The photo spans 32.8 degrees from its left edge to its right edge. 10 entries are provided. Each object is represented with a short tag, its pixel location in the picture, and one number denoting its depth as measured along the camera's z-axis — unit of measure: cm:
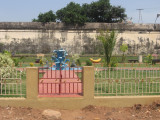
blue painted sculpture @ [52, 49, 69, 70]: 1152
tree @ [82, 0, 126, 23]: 2161
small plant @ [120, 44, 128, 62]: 1596
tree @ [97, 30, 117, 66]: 1134
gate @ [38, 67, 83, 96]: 633
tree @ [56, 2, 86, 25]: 1678
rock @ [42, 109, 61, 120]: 467
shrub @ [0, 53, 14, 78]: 575
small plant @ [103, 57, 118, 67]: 1128
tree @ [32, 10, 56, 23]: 1788
